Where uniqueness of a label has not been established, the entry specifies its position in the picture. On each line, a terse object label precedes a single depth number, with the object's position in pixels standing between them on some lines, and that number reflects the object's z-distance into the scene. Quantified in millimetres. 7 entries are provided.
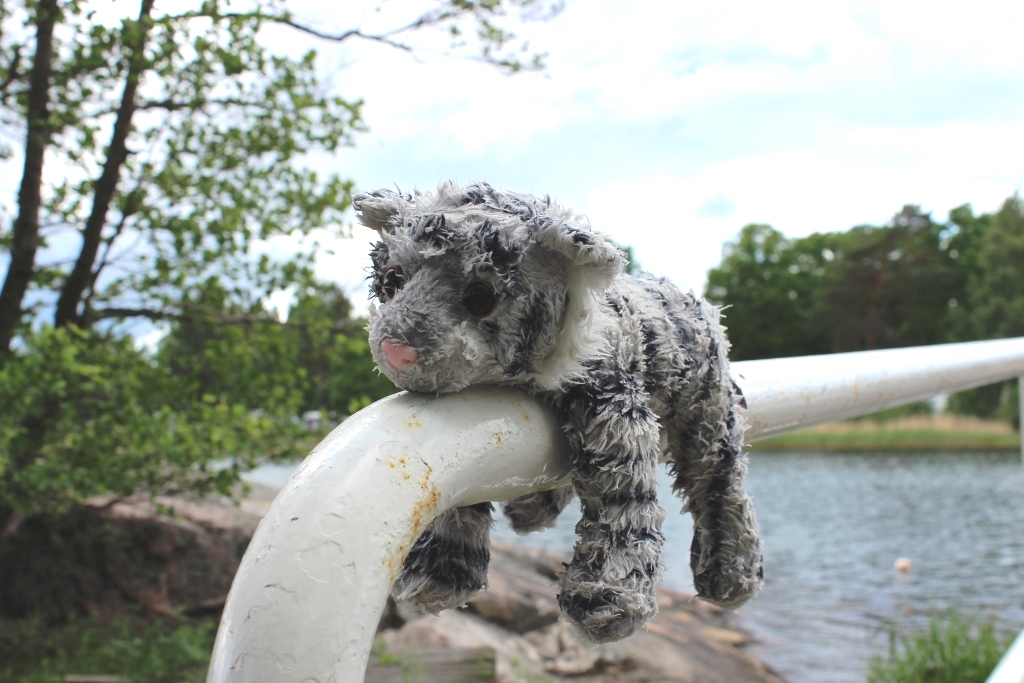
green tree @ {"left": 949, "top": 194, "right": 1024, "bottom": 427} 22125
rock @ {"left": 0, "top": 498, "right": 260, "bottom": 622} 4969
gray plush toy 571
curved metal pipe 404
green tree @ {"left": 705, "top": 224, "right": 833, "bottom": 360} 27875
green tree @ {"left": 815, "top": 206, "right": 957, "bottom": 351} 27500
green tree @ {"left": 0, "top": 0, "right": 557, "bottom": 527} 3580
